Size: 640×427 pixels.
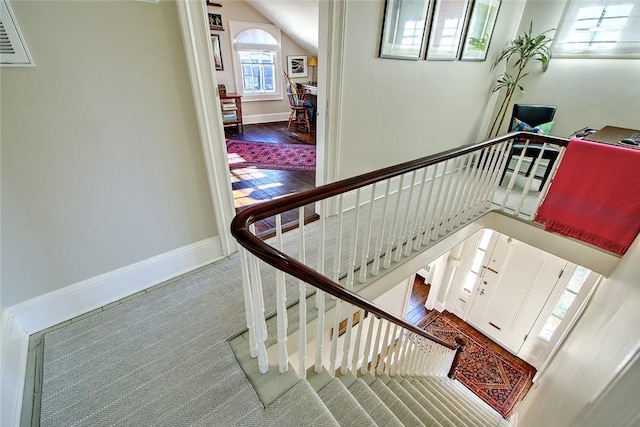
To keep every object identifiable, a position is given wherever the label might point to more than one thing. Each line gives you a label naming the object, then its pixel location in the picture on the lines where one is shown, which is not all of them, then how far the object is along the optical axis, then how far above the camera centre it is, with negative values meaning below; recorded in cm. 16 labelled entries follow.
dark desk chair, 323 -47
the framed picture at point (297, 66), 621 +9
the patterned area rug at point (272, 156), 391 -120
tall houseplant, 330 +21
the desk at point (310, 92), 592 -41
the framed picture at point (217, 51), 518 +29
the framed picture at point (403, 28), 221 +34
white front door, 350 -264
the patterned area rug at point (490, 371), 348 -362
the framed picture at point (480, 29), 288 +46
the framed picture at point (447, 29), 254 +40
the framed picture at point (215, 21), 500 +76
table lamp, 633 +8
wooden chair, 565 -62
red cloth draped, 204 -83
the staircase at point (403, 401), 132 -223
